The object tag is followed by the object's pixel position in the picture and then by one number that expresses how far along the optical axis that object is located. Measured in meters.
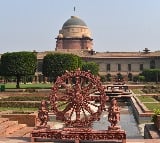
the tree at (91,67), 62.57
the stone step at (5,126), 11.59
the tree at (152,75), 63.20
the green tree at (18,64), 39.94
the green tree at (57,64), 42.84
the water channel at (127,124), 13.38
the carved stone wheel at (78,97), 9.91
